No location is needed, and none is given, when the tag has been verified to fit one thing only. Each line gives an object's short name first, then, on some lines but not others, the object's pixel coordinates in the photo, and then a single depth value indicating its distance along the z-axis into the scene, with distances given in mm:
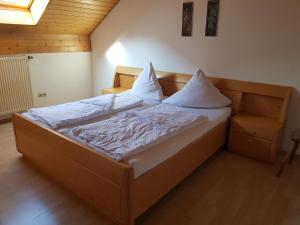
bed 1646
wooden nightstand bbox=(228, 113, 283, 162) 2617
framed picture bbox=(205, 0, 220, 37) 3070
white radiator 3537
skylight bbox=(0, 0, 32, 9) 3370
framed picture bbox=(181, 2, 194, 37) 3272
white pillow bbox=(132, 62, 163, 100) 3401
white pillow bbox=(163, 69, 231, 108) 2973
